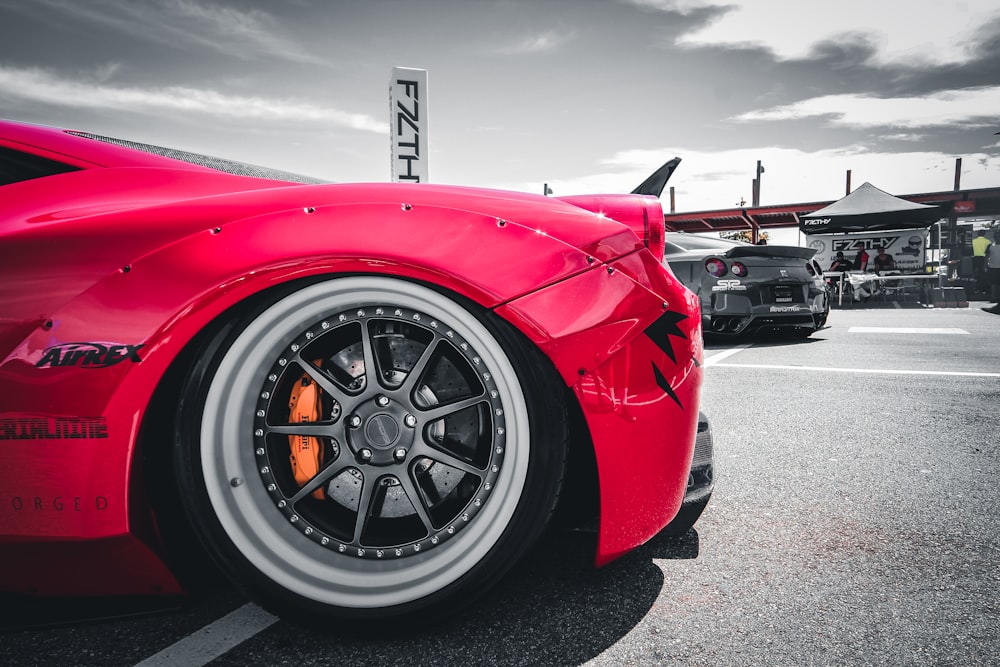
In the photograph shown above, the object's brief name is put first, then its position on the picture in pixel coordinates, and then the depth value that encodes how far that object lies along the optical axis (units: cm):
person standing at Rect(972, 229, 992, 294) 1780
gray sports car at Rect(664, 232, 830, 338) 666
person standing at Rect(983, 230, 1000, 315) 1376
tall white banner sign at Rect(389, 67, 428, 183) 736
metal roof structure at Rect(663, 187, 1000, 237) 3091
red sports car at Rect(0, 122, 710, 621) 129
